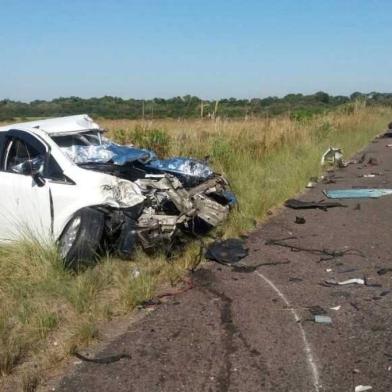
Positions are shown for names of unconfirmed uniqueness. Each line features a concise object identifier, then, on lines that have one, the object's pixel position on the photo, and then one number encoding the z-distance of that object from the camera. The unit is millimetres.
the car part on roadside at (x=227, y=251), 7133
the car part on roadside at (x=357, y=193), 11719
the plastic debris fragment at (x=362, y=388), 3834
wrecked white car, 6645
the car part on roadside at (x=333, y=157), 17012
